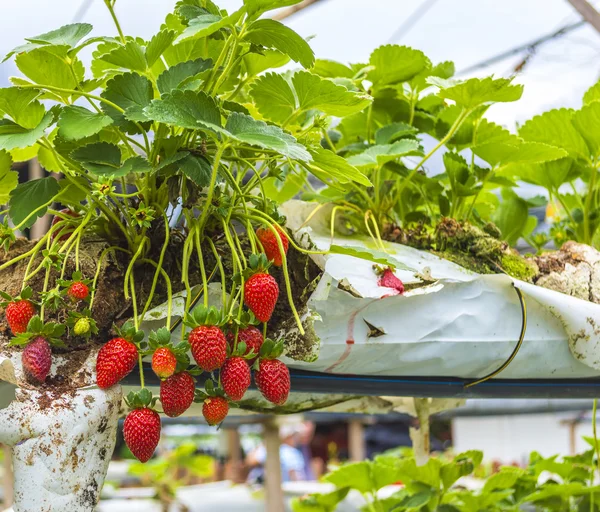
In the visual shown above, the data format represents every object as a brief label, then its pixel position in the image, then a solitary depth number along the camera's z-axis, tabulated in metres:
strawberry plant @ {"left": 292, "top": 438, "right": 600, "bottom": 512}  1.16
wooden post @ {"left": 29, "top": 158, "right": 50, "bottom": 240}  1.99
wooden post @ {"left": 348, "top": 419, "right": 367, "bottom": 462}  5.67
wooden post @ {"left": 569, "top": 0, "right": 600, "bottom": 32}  1.59
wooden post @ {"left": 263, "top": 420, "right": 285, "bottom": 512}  2.61
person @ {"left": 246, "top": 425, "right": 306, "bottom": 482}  5.33
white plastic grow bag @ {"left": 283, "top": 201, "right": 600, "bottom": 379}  0.73
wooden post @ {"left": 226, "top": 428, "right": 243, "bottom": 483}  4.96
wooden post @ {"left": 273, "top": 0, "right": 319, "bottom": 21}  2.15
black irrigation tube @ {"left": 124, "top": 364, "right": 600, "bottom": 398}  0.80
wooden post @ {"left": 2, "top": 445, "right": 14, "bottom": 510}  3.24
